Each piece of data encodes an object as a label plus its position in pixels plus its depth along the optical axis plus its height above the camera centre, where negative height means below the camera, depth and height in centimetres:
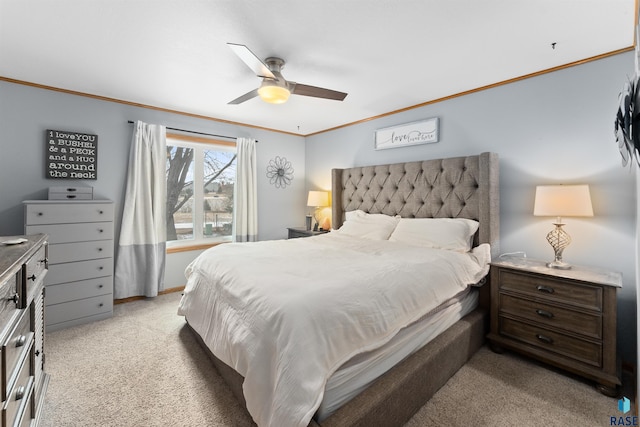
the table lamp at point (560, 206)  200 +5
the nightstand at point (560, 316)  180 -74
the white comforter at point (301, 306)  117 -51
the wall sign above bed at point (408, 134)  322 +96
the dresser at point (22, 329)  94 -50
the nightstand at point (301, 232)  401 -30
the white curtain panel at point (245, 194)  418 +26
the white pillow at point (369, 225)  314 -16
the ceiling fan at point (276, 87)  204 +100
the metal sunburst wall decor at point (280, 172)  464 +67
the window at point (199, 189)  388 +31
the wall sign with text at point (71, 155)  291 +60
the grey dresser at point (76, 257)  264 -46
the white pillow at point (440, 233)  257 -20
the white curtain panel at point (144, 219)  334 -10
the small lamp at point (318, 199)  433 +20
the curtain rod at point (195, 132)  350 +108
